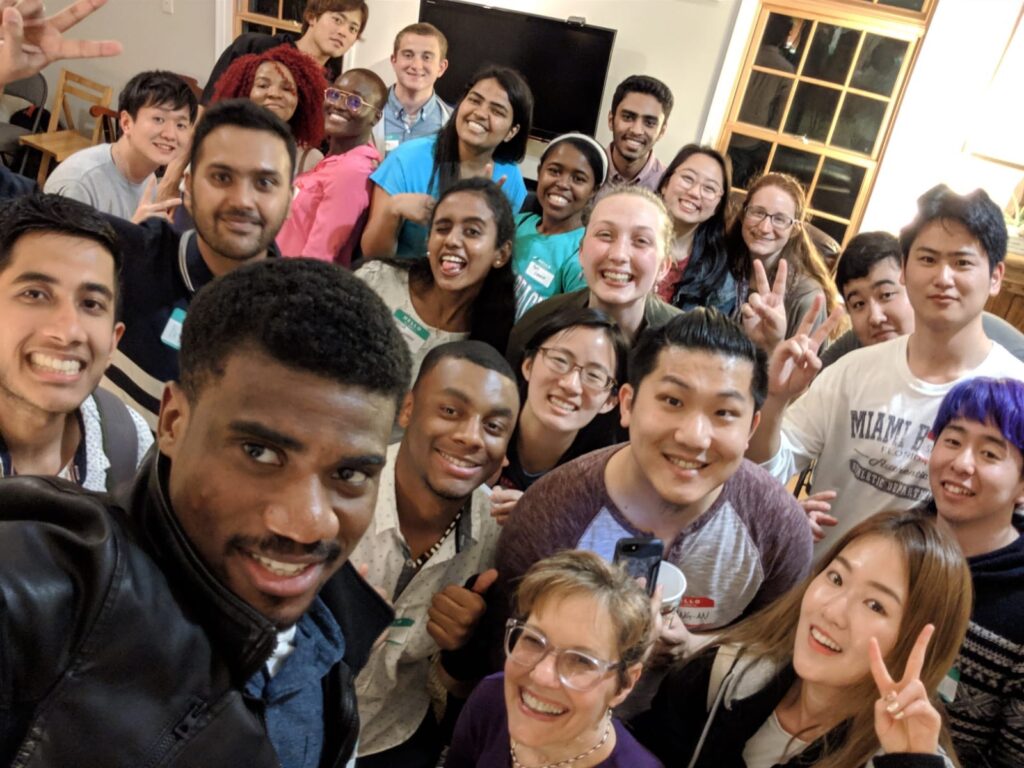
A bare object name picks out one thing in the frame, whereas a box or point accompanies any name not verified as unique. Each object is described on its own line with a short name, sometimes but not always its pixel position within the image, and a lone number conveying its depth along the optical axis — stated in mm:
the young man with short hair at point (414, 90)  3820
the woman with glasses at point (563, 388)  1884
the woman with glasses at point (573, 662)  1165
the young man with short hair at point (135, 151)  2510
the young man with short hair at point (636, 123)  3373
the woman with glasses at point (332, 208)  2758
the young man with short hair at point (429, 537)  1519
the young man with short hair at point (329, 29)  4086
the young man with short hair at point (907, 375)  1947
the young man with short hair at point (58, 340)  1244
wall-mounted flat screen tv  5574
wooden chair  5238
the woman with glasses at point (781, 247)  2879
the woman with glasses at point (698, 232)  2904
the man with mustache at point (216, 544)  642
